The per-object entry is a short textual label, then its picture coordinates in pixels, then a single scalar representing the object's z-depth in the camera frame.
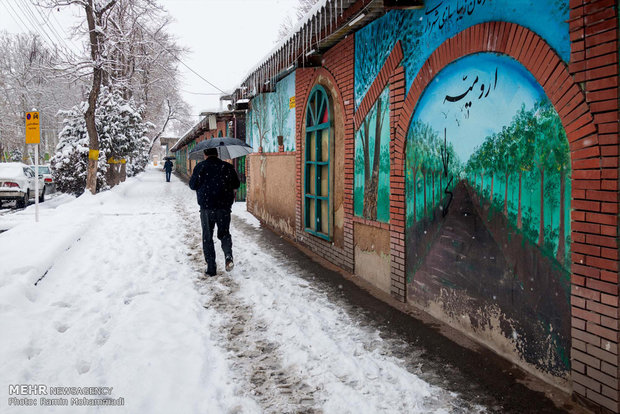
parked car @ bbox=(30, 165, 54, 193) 18.25
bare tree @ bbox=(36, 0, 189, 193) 16.05
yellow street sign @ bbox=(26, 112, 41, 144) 9.92
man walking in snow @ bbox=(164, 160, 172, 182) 32.03
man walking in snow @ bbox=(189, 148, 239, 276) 6.08
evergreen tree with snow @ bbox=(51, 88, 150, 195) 17.94
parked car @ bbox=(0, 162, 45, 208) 14.80
